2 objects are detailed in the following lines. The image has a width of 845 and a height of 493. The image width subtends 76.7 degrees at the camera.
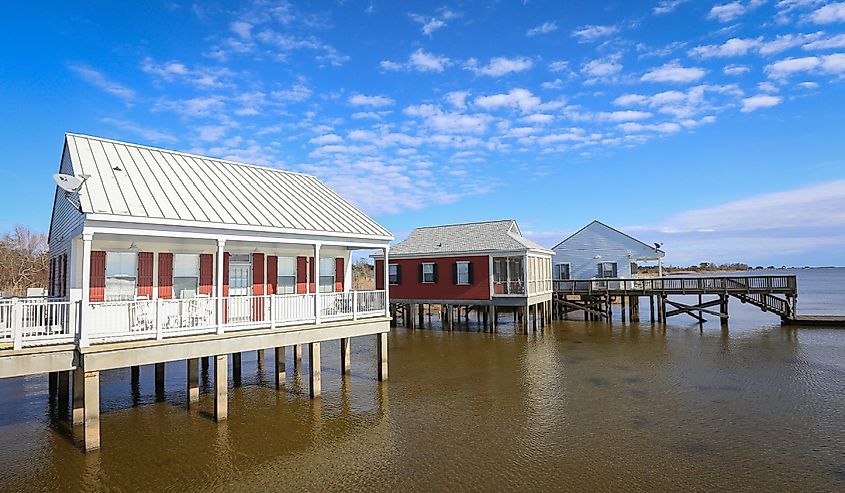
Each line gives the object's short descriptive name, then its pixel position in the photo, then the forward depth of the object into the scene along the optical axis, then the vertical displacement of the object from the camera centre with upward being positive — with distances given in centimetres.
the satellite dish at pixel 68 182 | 1167 +213
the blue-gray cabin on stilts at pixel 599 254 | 4269 +100
